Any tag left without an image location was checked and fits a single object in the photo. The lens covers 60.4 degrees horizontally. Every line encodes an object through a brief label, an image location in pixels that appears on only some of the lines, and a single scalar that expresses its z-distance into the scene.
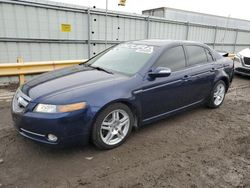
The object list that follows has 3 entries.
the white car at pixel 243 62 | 8.66
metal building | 12.85
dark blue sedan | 2.68
